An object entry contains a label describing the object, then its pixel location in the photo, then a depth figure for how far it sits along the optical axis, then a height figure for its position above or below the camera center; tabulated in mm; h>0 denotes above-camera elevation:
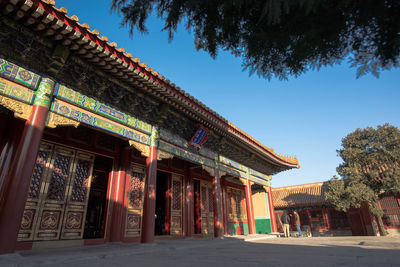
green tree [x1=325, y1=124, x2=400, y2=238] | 13438 +2989
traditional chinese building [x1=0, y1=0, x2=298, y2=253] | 3881 +2148
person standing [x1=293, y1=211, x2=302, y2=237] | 11606 +76
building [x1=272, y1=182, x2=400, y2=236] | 15461 +681
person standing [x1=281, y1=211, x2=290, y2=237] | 11391 +39
